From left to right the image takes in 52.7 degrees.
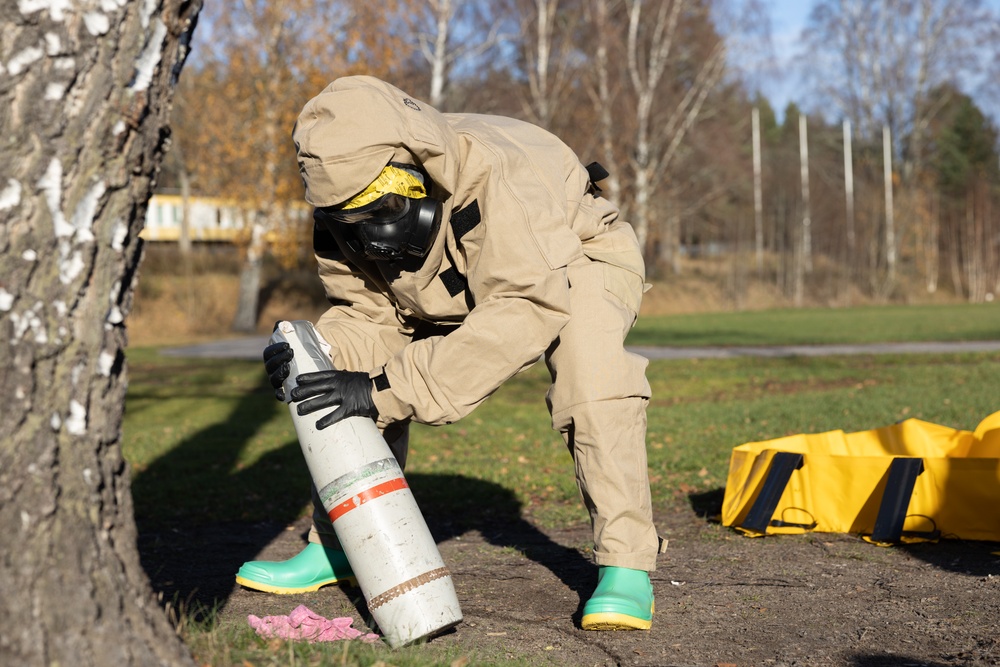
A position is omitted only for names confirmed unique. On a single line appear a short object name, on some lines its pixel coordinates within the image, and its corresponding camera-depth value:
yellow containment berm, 4.32
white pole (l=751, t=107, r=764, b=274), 40.94
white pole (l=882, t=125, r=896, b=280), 41.38
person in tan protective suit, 3.08
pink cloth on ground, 2.92
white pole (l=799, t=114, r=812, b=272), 41.06
